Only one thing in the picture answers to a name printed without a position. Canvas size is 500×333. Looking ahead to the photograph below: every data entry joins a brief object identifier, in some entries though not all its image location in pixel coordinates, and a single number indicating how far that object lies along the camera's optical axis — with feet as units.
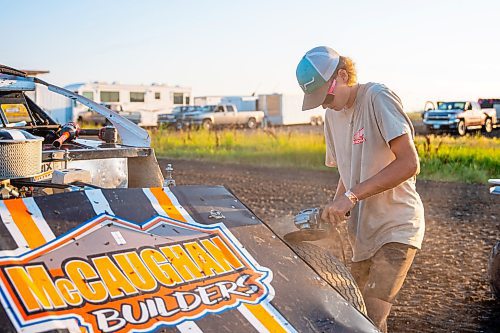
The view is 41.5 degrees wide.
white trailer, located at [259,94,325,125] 136.87
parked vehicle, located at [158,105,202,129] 108.59
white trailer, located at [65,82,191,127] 114.83
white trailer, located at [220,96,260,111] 143.33
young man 10.01
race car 7.14
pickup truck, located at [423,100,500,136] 95.66
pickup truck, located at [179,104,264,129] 111.65
